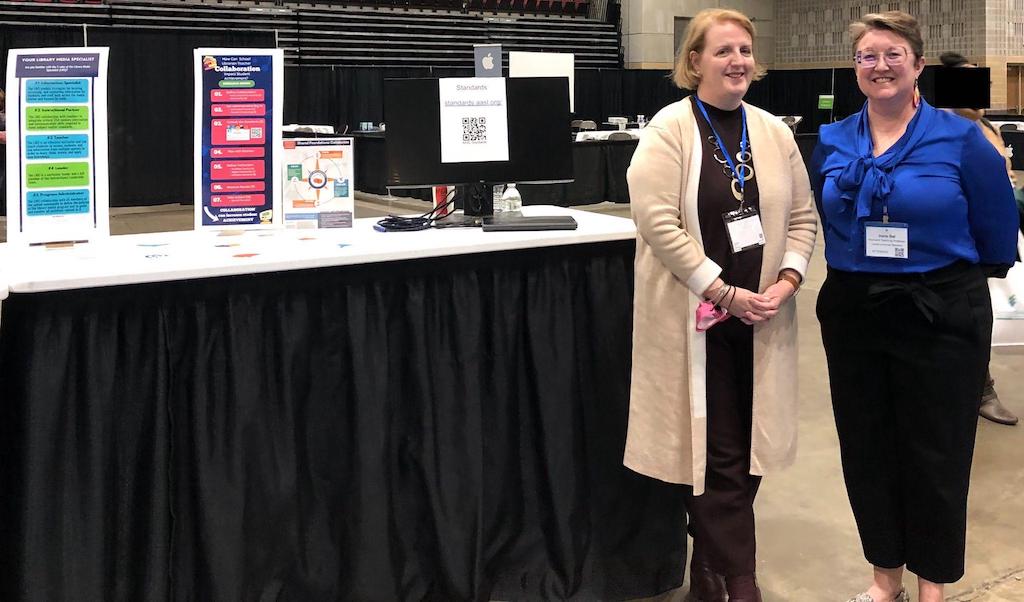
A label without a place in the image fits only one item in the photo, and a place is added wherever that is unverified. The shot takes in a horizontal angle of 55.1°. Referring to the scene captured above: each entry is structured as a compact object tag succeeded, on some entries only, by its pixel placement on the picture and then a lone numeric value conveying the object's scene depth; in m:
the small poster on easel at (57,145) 2.19
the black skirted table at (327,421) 1.85
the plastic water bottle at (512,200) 2.68
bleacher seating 12.77
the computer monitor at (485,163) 2.56
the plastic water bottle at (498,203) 2.70
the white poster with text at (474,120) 2.57
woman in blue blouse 1.92
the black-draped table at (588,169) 10.28
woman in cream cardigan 2.00
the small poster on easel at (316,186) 2.54
